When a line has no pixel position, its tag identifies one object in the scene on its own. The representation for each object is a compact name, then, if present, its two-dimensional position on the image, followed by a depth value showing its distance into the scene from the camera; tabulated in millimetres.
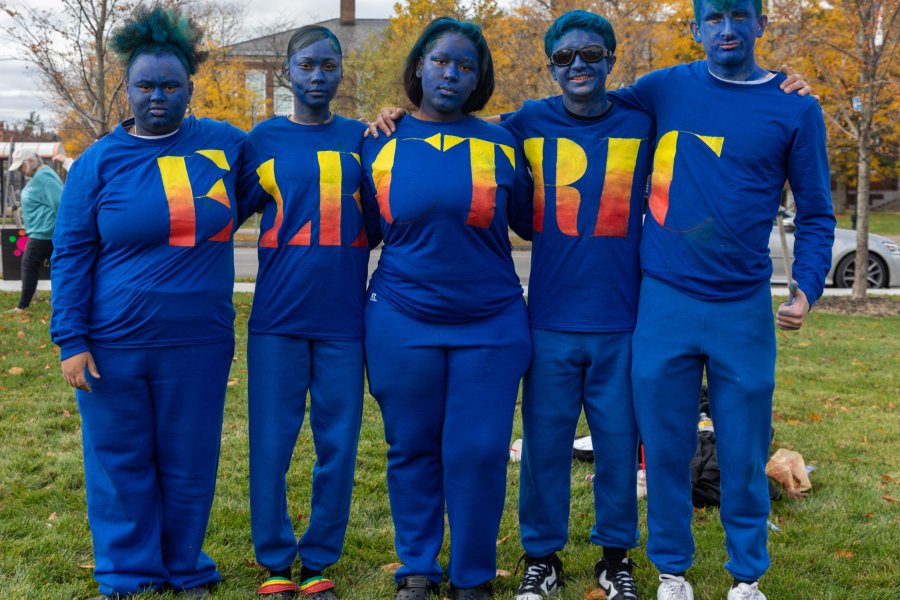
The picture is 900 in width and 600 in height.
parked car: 13594
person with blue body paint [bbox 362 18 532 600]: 3363
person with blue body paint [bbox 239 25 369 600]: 3447
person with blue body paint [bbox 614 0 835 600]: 3279
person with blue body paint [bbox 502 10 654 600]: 3457
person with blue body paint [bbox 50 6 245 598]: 3330
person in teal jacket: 10133
